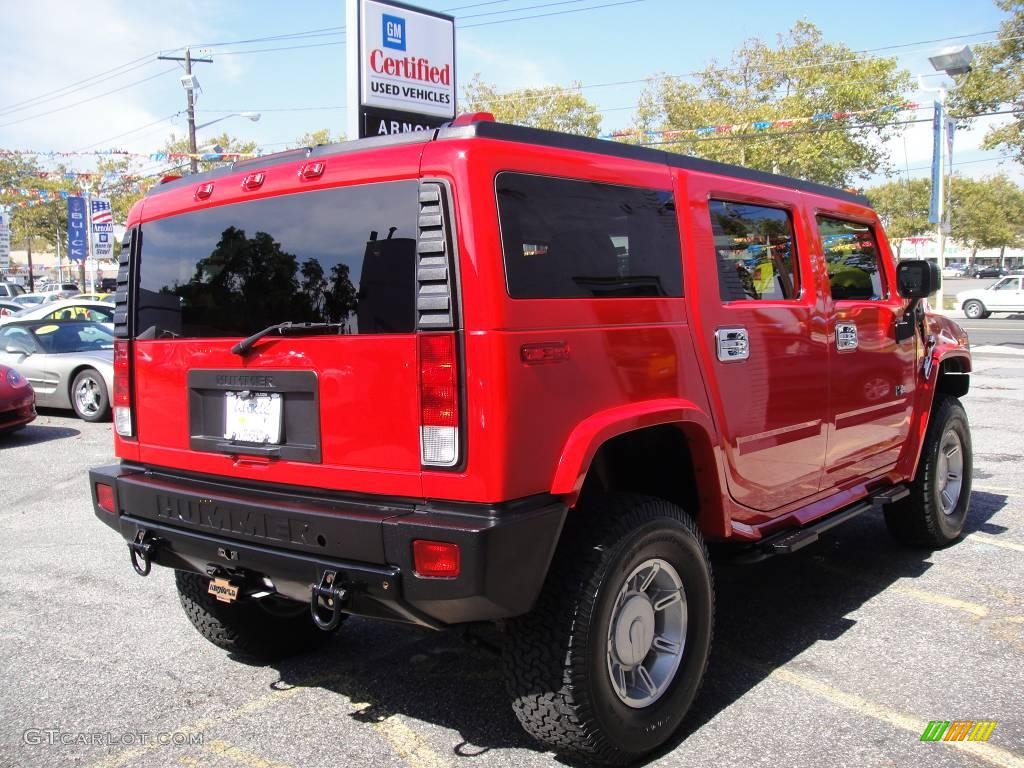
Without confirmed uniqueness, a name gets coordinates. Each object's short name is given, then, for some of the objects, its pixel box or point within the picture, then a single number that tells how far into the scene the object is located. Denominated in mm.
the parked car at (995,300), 29578
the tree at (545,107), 39344
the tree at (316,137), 43809
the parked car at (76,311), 14439
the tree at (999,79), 25344
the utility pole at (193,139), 31906
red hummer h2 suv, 2463
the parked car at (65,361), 10719
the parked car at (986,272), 75375
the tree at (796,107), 29547
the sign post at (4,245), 35656
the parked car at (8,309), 20806
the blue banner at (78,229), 28312
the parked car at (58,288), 35625
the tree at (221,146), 43275
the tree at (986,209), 71750
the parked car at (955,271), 90562
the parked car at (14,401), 9336
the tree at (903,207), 64562
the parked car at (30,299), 32219
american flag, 27062
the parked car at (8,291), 33906
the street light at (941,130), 18719
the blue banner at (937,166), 23047
